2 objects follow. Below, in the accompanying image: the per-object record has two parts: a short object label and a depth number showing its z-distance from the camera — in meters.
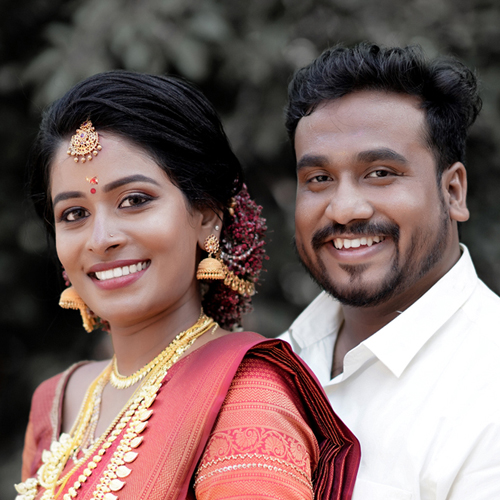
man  1.70
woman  1.65
